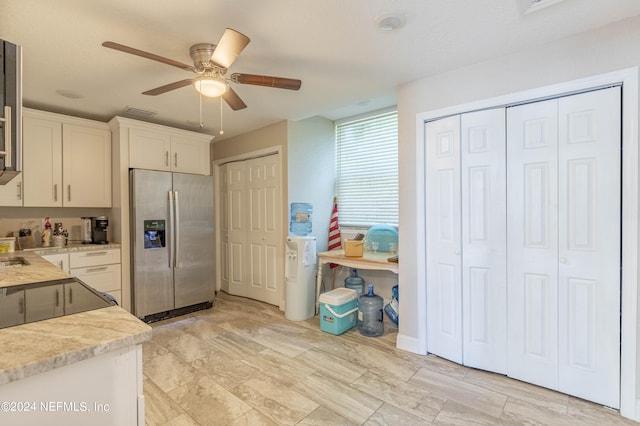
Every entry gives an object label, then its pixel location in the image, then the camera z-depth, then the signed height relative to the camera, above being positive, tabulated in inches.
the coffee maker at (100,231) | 139.7 -9.5
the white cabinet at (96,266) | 123.0 -23.4
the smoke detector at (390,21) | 70.6 +44.6
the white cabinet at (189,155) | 153.0 +28.1
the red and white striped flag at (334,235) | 163.8 -13.7
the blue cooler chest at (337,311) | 123.1 -41.6
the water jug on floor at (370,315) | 124.0 -43.2
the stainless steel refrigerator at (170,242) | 134.8 -15.3
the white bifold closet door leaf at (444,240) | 99.0 -10.2
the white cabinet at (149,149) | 139.1 +28.4
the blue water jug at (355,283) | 148.8 -35.8
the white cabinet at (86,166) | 133.6 +19.9
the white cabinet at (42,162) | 124.0 +20.3
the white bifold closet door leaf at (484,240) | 91.4 -9.6
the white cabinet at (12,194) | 120.3 +6.6
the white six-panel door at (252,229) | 159.0 -10.9
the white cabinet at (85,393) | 31.4 -20.5
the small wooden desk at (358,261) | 115.9 -20.9
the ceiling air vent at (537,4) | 66.6 +44.9
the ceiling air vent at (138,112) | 132.7 +43.6
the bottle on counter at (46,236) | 130.8 -10.9
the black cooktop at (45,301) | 42.7 -14.6
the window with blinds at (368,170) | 148.3 +20.4
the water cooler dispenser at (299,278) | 139.0 -31.1
